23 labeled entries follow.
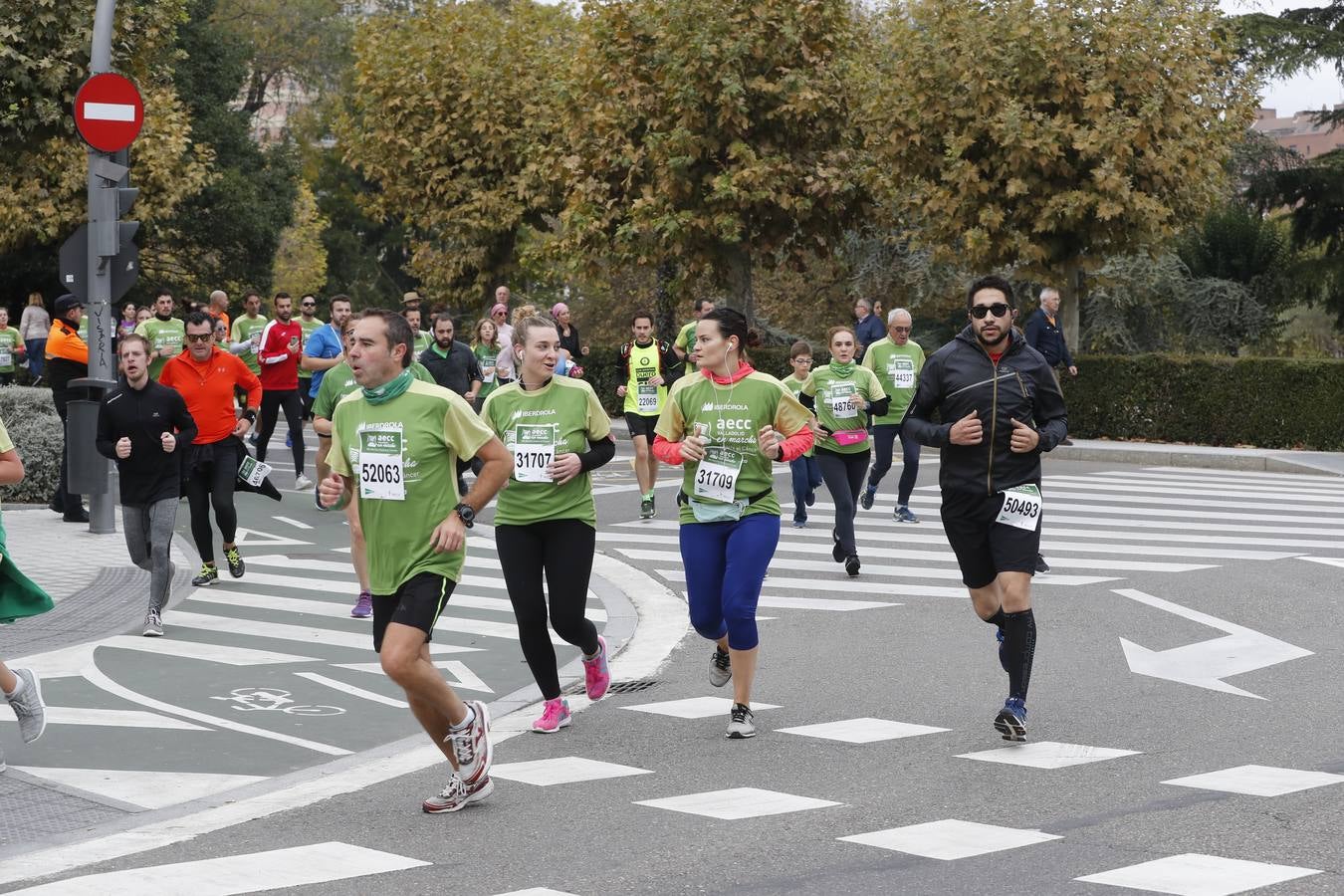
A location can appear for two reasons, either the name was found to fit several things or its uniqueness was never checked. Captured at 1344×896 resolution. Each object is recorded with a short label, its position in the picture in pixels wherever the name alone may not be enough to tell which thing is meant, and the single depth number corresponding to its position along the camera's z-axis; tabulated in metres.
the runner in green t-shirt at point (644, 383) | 17.41
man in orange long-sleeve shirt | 12.43
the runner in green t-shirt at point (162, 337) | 17.91
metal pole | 14.98
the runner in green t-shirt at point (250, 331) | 20.89
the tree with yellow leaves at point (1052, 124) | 26.66
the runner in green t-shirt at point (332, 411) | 11.44
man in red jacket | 19.14
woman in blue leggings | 8.04
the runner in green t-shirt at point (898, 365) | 16.27
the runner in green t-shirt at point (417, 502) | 6.59
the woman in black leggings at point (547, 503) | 8.12
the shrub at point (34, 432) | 17.41
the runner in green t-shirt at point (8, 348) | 26.92
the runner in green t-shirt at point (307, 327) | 20.00
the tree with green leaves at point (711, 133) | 29.33
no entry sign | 13.98
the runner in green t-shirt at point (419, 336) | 18.16
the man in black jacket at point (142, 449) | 11.16
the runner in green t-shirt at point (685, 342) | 17.43
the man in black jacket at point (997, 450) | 7.76
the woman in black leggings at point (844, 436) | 13.42
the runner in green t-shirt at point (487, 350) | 19.05
